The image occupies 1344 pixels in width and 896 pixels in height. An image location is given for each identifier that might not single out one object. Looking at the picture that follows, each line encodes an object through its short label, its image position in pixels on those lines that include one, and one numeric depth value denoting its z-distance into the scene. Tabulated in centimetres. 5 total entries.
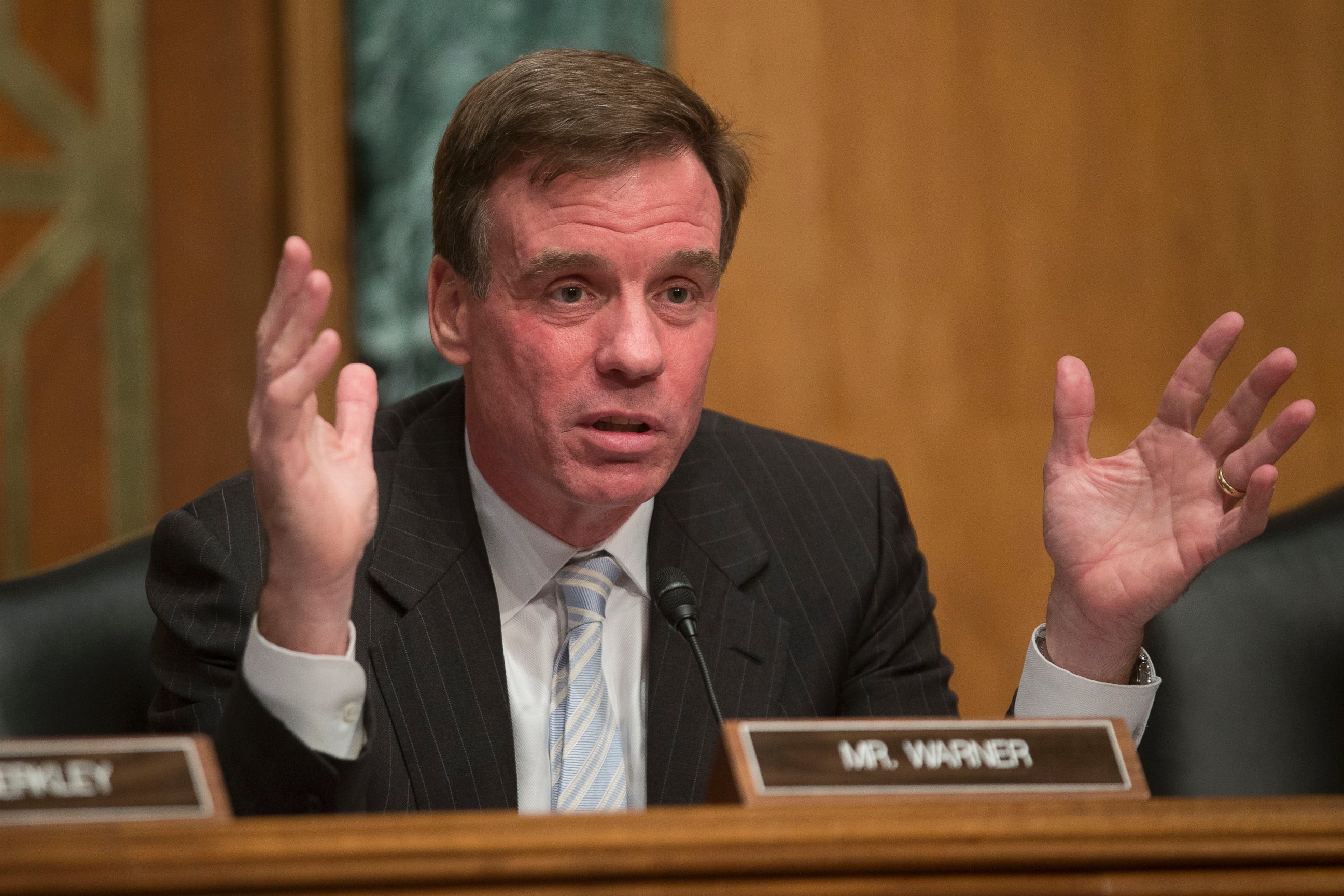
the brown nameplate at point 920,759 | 403
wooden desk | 395
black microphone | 420
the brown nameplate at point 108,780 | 399
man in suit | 424
